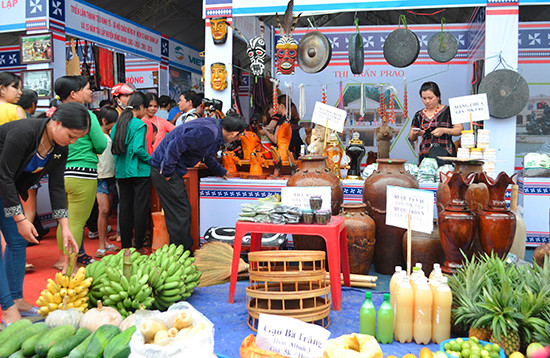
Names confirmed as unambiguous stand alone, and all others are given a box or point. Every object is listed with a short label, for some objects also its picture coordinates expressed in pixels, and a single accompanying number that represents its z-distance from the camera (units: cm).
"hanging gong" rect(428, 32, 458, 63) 682
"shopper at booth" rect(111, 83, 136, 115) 555
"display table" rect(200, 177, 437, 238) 488
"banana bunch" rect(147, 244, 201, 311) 307
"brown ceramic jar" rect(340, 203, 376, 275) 364
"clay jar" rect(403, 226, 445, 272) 348
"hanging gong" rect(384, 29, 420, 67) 594
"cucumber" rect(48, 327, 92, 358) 199
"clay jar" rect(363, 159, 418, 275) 387
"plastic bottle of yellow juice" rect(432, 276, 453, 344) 261
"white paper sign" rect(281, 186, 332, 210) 351
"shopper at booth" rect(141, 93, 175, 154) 516
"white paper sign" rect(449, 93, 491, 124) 420
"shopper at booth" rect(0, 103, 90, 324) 258
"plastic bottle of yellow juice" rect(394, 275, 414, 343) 265
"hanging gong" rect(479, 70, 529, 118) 503
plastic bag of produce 170
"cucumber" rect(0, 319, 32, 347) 212
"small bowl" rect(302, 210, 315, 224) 314
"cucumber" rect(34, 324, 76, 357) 203
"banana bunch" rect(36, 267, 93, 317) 271
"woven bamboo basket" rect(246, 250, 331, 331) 269
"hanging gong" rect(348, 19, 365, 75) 595
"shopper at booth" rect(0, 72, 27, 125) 379
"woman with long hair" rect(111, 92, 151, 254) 484
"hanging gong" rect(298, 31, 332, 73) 598
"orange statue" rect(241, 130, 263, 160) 622
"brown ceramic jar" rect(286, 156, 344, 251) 399
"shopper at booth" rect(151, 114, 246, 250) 400
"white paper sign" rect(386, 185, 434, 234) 286
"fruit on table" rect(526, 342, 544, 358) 211
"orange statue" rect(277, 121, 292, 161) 589
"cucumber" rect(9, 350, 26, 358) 201
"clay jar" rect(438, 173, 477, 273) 307
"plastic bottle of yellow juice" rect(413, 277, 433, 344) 262
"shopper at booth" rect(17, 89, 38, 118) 490
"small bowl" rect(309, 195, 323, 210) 319
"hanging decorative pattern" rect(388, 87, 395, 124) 579
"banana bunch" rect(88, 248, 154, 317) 276
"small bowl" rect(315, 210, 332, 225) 312
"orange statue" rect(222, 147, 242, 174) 554
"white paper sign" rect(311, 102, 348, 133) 438
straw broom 379
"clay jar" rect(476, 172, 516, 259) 308
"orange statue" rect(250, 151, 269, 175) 548
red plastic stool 304
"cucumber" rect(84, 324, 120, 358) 195
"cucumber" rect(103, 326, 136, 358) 193
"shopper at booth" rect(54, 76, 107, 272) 397
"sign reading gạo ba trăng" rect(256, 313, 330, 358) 187
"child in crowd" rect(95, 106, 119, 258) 502
